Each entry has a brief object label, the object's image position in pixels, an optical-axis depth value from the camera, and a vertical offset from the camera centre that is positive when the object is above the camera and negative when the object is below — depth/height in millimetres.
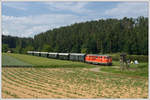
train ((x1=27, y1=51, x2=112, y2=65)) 48459 -2913
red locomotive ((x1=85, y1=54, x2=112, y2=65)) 48188 -2857
